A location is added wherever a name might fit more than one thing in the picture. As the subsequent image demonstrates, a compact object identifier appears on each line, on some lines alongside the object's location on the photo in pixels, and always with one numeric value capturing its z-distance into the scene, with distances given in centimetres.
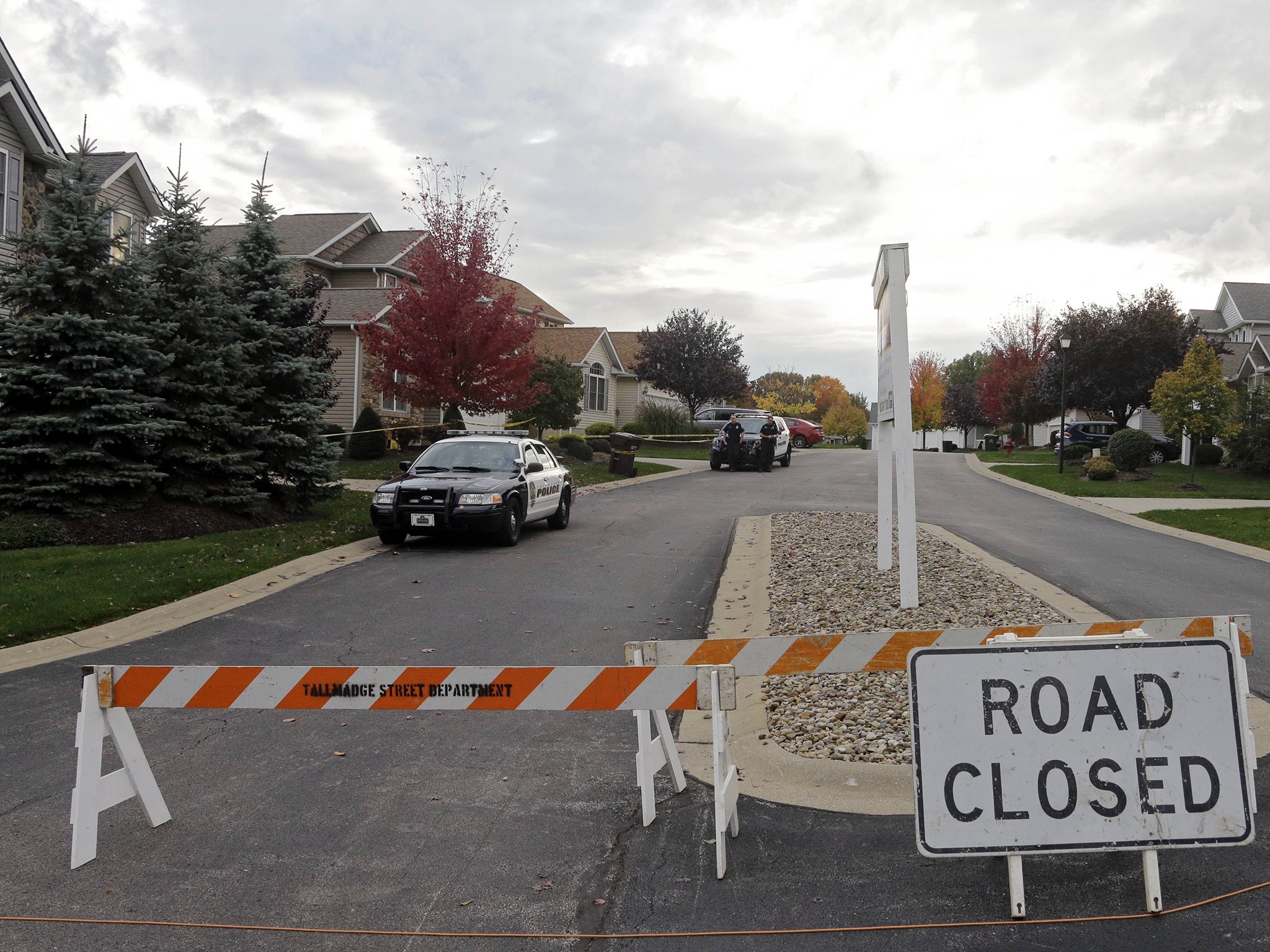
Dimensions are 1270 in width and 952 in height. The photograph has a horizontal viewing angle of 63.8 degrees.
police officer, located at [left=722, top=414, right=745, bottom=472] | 3045
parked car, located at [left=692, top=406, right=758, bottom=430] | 4666
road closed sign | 369
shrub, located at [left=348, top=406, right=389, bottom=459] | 2717
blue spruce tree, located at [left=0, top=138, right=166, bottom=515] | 1244
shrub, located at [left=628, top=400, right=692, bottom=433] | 4378
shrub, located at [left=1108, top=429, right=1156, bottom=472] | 2981
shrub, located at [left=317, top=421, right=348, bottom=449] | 2823
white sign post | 823
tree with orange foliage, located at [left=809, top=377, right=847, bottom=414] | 10069
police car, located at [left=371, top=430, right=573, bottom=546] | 1315
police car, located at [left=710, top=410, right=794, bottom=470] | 3062
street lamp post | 3268
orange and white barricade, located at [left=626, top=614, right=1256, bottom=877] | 422
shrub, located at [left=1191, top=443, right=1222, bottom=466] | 3384
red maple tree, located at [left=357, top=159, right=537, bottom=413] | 2612
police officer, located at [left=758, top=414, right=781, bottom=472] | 3052
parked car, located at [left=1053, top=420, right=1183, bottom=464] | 3650
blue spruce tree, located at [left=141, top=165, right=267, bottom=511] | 1379
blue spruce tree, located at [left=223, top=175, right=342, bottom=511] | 1509
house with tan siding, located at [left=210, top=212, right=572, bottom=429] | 3131
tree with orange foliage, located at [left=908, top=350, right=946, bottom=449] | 7669
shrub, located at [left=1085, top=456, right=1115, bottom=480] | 2848
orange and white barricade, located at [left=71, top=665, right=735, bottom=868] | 414
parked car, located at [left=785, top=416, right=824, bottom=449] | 5378
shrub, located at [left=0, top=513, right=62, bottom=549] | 1154
